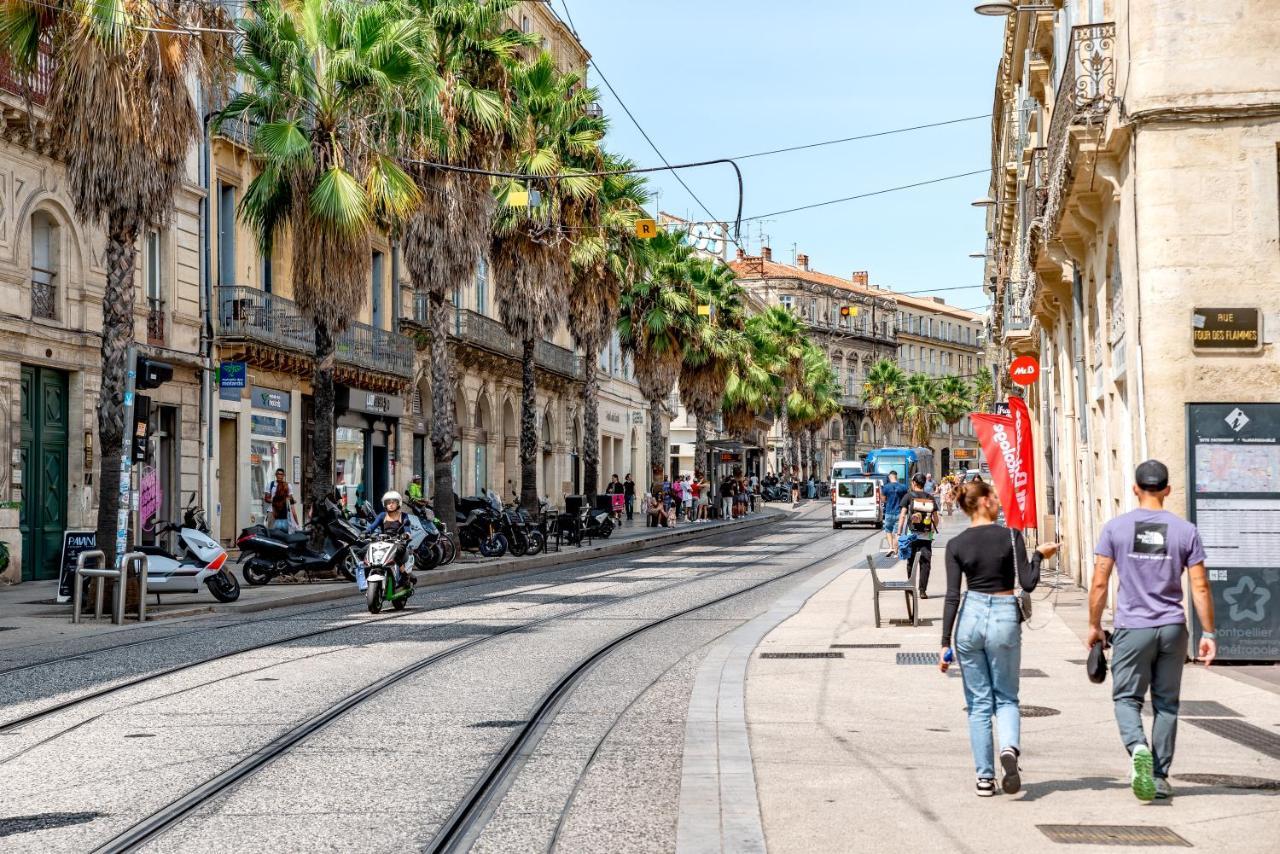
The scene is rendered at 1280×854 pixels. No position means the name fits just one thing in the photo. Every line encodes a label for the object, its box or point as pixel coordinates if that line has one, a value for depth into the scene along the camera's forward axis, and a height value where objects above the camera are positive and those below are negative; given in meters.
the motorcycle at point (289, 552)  24.41 -0.77
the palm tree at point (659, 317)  51.41 +5.86
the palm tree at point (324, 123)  25.62 +6.10
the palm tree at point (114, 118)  18.97 +4.64
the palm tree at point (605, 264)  40.47 +6.02
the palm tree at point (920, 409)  129.00 +7.07
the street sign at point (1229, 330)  13.48 +1.38
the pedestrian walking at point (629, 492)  60.01 +0.24
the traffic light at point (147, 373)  19.30 +1.57
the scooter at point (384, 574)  19.52 -0.90
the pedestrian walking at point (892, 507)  28.00 -0.19
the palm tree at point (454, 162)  30.55 +6.42
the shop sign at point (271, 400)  34.50 +2.24
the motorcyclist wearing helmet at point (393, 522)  19.95 -0.27
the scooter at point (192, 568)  20.94 -0.86
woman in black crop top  7.51 -0.66
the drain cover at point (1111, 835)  6.50 -1.40
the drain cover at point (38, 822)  6.98 -1.42
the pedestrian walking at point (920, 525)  19.61 -0.36
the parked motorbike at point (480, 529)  32.84 -0.61
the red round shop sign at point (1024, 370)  26.01 +2.04
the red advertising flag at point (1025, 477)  19.80 +0.23
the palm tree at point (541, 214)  36.03 +6.58
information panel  13.04 -0.22
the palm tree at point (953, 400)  134.12 +8.13
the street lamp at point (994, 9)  19.55 +5.97
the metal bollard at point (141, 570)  18.39 -0.78
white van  55.09 -0.18
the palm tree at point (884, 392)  125.19 +8.29
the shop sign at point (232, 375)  31.81 +2.52
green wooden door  25.88 +0.54
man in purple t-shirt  7.46 -0.58
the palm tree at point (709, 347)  56.94 +5.45
